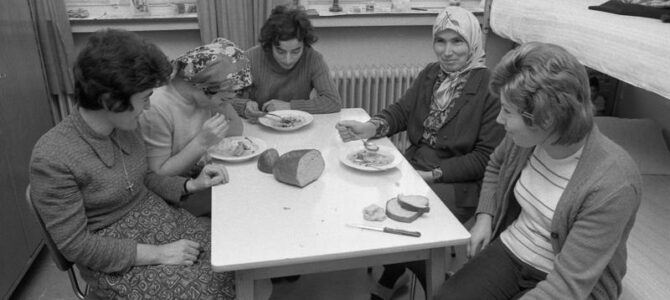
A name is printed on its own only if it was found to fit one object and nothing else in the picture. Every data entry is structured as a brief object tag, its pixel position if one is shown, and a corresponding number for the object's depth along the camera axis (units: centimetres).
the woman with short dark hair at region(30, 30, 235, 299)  118
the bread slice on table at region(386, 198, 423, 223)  124
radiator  303
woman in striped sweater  110
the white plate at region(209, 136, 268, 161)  159
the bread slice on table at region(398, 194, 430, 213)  126
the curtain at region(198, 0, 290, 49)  268
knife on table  119
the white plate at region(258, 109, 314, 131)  189
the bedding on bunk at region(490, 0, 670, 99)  152
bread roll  152
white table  113
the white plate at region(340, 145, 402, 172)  150
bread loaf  141
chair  118
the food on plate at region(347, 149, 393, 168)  154
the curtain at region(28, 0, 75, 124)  252
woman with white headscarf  174
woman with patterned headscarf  154
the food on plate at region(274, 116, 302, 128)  191
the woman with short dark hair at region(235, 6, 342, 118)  212
